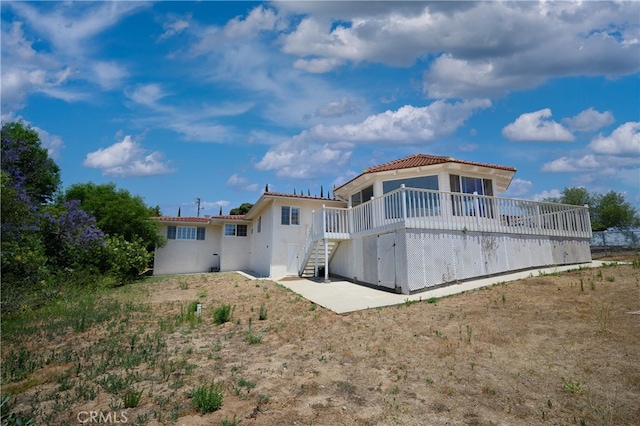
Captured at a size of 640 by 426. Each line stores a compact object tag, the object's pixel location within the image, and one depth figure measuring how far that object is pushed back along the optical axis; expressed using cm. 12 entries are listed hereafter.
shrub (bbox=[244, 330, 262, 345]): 600
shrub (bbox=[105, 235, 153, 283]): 1631
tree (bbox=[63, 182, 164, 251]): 1809
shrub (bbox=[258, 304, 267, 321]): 777
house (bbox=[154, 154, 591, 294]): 969
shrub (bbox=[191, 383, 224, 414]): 350
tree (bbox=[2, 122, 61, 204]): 2120
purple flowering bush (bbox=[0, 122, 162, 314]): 931
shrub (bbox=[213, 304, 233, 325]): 753
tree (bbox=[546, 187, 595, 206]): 3322
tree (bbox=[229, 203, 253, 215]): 4159
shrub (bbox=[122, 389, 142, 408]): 363
